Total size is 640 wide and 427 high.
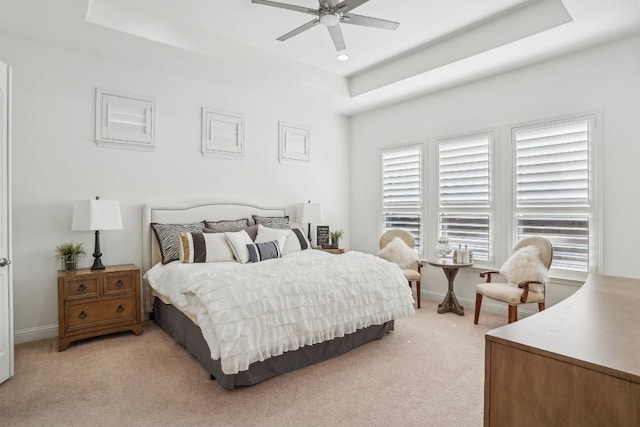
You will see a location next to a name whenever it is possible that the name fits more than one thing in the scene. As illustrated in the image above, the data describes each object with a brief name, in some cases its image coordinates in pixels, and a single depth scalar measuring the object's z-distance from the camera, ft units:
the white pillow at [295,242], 14.21
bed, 7.90
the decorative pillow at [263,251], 12.42
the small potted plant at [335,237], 18.03
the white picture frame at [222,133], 14.93
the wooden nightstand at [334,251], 16.30
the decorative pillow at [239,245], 12.32
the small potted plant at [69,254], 11.34
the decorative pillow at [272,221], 15.40
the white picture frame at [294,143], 17.37
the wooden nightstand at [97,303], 10.52
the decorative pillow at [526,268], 11.58
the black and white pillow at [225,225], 13.93
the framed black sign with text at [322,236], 17.63
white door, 8.51
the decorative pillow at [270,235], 13.70
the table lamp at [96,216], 11.02
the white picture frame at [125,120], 12.51
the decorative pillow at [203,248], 11.89
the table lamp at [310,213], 16.80
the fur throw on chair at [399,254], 15.14
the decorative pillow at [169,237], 12.42
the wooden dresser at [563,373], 3.38
